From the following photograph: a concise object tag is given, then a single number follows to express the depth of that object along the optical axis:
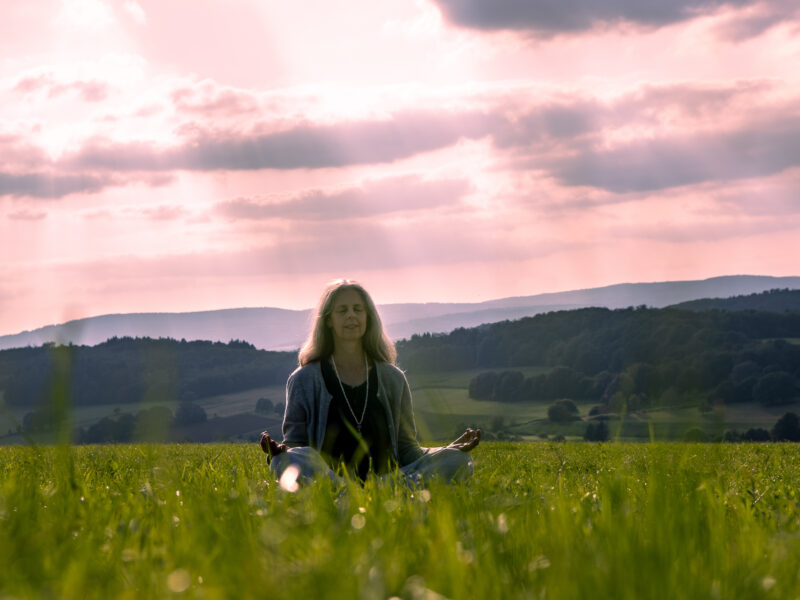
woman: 9.69
